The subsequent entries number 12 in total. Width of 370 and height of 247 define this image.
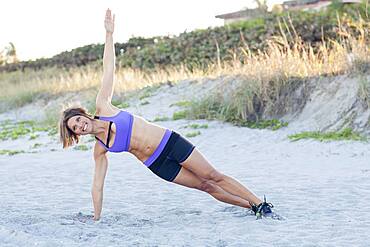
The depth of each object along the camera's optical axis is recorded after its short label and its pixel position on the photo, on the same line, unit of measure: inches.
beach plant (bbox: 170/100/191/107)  702.5
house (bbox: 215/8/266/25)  1407.5
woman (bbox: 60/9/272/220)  249.9
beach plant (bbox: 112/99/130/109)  796.2
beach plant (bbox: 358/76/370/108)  516.4
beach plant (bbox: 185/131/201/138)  575.5
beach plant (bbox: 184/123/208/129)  599.2
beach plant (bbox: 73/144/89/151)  575.2
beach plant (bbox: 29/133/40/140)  695.1
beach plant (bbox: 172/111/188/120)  662.2
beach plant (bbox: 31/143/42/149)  636.6
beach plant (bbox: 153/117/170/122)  669.3
